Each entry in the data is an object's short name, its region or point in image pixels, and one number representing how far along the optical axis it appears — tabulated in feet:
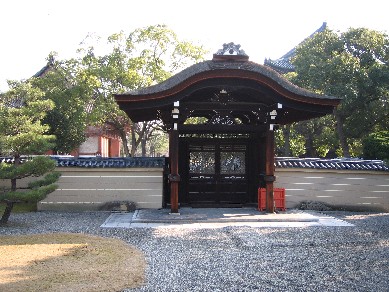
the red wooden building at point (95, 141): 90.58
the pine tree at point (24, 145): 31.73
